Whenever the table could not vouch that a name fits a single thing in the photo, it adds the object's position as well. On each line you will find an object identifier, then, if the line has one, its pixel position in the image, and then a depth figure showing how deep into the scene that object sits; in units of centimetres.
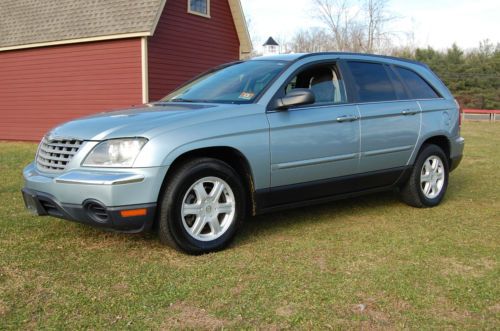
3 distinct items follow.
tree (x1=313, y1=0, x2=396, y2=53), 4112
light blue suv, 382
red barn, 1447
